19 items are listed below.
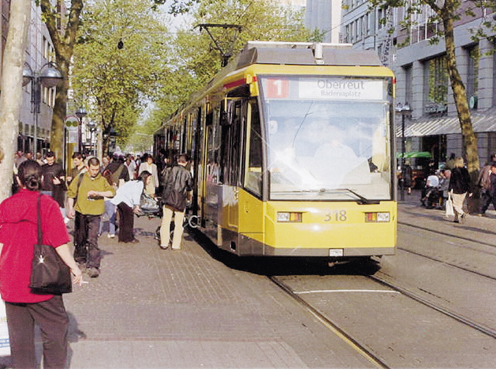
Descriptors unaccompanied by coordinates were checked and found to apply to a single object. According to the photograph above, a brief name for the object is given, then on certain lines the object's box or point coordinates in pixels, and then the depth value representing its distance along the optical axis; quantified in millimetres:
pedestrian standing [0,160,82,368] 5117
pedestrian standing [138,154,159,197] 19953
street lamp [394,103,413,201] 35000
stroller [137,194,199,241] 19922
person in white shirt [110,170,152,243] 15734
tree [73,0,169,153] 44312
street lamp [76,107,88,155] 35625
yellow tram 11172
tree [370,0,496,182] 24000
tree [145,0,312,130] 48062
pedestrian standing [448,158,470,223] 21828
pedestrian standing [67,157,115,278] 11539
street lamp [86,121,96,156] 47569
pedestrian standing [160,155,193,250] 14852
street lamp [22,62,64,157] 19688
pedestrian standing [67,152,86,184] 15938
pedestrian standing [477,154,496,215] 23781
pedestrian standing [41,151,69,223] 15227
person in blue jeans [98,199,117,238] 17045
